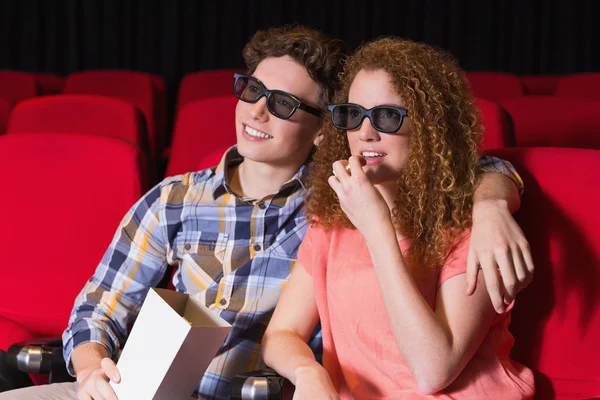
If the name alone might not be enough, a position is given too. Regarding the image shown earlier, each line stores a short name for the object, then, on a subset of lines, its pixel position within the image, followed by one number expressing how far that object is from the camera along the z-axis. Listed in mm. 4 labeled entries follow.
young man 1766
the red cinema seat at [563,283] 1570
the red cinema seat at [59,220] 2074
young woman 1369
